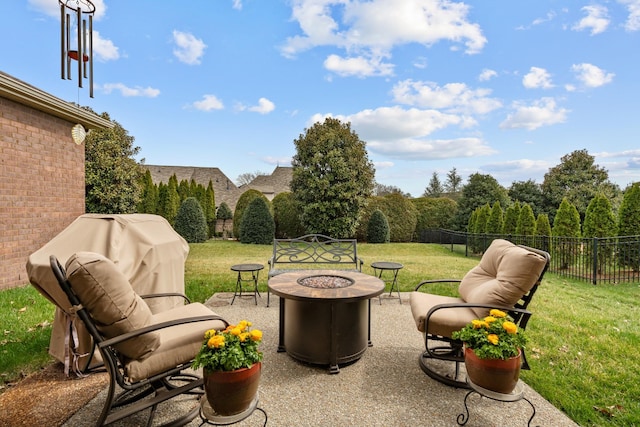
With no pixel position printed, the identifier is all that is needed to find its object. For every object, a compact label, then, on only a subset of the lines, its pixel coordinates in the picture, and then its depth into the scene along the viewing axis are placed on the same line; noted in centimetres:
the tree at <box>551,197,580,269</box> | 878
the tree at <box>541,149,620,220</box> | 1836
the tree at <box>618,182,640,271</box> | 819
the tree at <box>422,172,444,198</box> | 4531
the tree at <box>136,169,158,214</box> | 1588
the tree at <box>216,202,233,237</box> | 2014
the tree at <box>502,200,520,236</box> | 1202
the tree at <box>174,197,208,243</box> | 1491
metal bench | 530
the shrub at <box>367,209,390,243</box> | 1619
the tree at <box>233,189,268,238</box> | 1688
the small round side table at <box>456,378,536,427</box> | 208
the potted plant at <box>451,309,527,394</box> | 209
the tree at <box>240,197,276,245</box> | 1459
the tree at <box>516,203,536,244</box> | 1089
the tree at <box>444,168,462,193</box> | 4409
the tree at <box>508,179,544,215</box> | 2022
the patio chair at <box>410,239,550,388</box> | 271
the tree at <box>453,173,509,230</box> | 1755
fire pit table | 300
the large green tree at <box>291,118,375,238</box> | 1477
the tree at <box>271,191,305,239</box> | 1675
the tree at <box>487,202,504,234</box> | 1299
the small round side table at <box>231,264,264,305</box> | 522
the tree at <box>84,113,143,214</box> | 1247
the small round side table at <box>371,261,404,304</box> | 532
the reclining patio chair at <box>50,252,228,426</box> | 191
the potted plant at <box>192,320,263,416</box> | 186
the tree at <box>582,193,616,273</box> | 859
